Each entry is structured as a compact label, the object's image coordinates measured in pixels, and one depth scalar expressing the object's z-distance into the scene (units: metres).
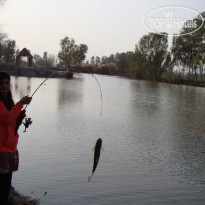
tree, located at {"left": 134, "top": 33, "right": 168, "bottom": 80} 80.59
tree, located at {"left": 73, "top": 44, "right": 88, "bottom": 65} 110.25
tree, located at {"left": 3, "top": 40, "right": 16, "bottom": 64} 83.18
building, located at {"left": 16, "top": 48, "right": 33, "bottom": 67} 74.56
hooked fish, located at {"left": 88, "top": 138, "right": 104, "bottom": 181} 4.55
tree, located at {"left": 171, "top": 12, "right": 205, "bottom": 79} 61.81
